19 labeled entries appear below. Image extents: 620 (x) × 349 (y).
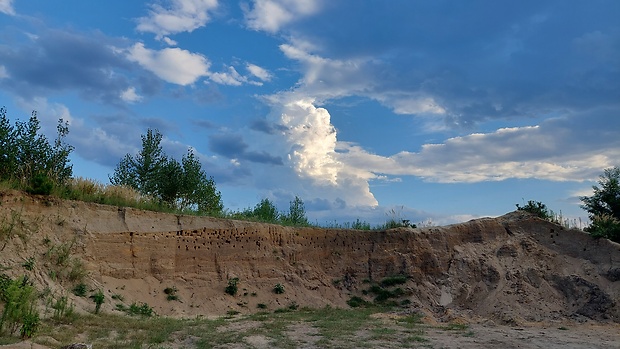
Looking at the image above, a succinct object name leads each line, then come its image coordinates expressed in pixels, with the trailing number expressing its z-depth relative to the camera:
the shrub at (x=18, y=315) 10.05
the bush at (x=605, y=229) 22.09
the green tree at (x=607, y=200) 28.60
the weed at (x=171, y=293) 18.09
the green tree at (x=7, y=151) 18.73
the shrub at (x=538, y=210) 24.70
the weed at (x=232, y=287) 19.30
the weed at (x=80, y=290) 15.86
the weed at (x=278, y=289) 19.98
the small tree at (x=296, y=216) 24.17
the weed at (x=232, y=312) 17.93
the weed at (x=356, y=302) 20.13
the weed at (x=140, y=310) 16.05
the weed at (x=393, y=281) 21.38
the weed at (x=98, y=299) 14.64
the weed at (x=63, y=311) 12.57
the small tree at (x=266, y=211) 29.00
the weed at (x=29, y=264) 15.18
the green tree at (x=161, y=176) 29.33
